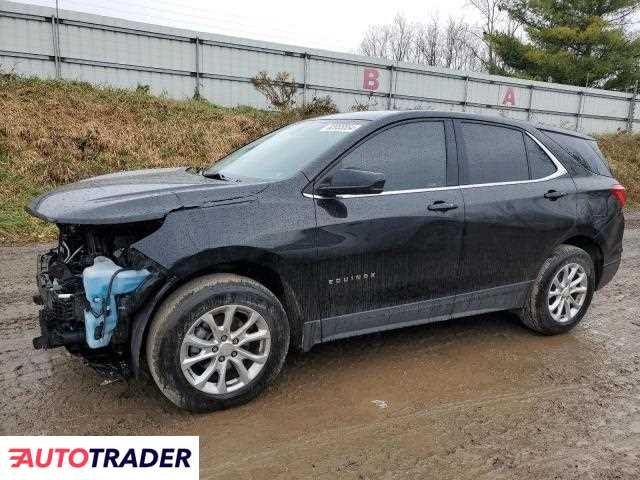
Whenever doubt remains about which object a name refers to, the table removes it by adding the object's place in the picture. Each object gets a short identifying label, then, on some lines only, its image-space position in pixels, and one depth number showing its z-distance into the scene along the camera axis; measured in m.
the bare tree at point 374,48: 51.00
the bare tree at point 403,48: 50.47
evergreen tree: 26.67
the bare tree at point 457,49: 48.88
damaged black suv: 2.83
